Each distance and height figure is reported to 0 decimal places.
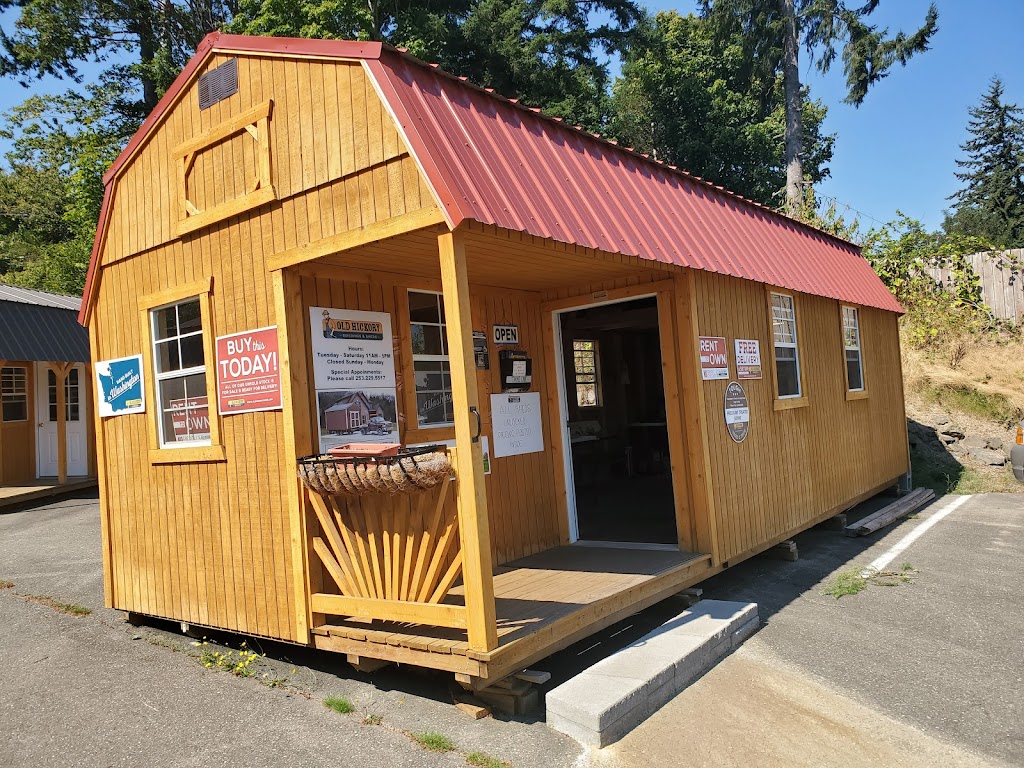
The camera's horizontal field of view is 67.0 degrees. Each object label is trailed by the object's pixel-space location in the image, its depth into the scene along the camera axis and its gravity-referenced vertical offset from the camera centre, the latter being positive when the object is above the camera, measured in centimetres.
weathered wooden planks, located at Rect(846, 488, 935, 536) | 912 -176
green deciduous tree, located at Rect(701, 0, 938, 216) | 2316 +1068
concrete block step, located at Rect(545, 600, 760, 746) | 406 -162
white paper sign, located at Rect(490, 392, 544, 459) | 684 -18
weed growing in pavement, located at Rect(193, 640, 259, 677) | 550 -174
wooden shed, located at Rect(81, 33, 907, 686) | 457 +47
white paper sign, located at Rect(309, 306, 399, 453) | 538 +28
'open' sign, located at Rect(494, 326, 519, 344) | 693 +63
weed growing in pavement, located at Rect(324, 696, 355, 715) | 469 -176
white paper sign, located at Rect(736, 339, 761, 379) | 726 +27
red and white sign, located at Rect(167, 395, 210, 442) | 605 +7
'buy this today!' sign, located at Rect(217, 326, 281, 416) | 532 +36
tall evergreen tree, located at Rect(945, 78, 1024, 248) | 3372 +897
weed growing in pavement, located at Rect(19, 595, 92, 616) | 721 -162
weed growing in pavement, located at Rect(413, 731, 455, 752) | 410 -178
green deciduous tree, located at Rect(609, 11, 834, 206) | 2691 +1021
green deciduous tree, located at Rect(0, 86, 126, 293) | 2252 +851
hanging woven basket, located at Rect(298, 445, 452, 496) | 431 -34
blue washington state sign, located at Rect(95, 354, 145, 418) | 647 +39
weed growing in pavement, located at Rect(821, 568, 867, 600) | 680 -185
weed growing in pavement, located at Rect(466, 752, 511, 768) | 387 -179
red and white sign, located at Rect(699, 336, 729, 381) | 664 +27
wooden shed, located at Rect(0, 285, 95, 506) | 1422 +78
